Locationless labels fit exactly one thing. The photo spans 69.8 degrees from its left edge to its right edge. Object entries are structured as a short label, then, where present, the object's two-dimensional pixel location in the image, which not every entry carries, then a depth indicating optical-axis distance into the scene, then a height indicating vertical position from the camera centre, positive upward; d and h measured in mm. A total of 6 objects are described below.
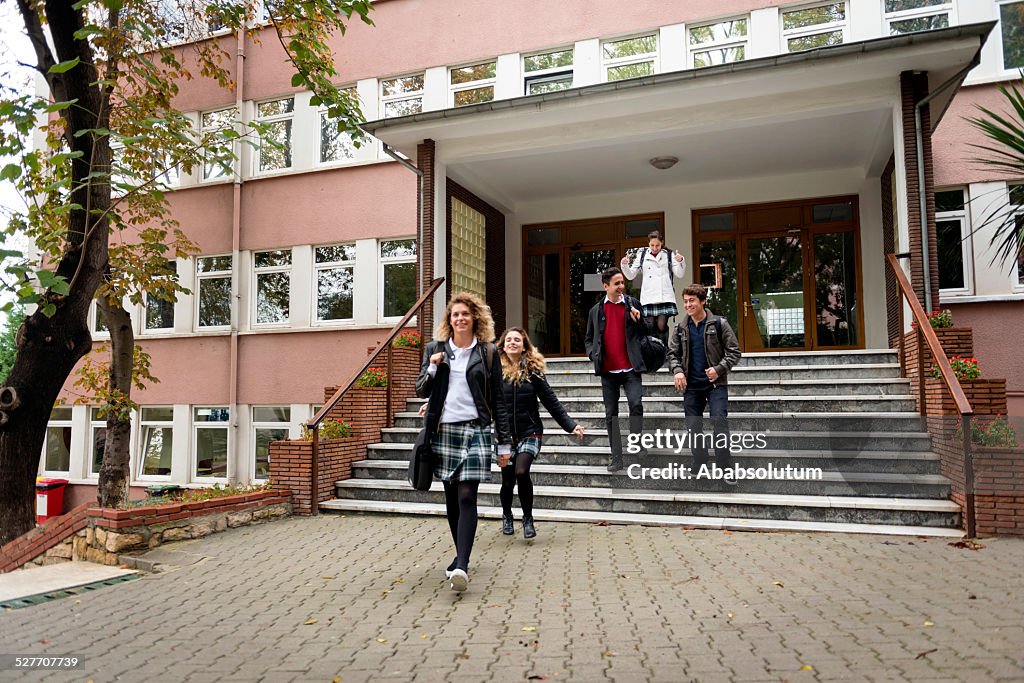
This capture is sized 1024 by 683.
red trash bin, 16656 -2187
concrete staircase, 6469 -756
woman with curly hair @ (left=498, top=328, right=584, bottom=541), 6164 -61
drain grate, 5168 -1409
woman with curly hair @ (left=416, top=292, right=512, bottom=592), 4750 -59
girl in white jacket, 9266 +1459
